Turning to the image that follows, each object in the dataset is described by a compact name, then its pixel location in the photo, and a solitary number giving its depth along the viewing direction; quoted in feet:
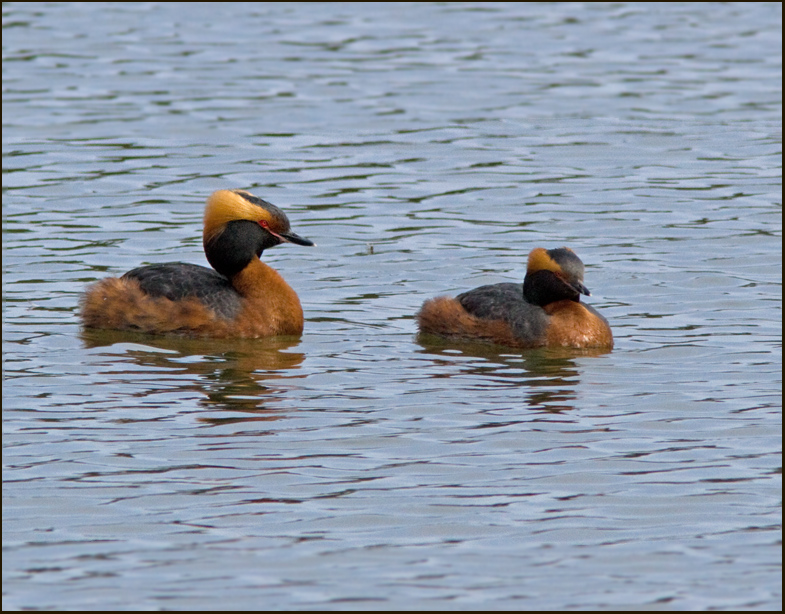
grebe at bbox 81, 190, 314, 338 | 43.68
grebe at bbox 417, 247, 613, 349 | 42.42
